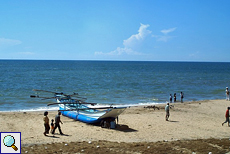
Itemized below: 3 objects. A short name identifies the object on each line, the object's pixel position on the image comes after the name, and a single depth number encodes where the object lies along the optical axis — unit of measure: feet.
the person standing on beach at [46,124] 43.35
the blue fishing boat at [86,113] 52.29
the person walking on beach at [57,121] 44.67
